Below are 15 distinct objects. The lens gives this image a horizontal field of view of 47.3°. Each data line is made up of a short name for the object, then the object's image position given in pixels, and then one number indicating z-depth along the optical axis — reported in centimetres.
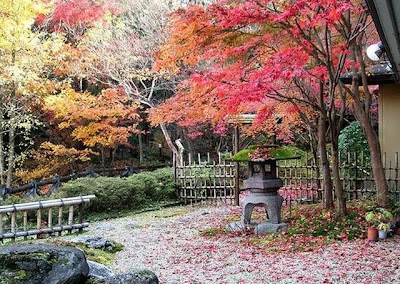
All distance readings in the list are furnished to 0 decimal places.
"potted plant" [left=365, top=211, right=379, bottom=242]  725
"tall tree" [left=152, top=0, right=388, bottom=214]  741
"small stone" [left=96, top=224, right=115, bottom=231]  1003
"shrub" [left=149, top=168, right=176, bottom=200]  1376
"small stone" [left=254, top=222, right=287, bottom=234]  854
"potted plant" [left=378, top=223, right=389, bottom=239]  729
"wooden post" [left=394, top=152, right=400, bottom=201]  1009
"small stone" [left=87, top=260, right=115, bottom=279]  474
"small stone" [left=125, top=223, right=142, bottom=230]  1015
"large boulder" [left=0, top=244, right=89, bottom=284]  365
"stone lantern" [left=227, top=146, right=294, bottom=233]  873
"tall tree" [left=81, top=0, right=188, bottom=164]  1477
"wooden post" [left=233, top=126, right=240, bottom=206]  1228
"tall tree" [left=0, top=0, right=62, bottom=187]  1217
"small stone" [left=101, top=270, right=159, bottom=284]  399
